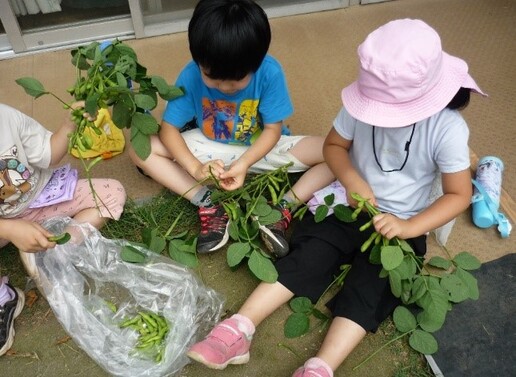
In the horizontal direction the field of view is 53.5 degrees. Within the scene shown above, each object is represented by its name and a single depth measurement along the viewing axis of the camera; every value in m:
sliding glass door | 1.87
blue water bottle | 1.26
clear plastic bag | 1.03
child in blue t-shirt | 1.00
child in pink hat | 0.86
